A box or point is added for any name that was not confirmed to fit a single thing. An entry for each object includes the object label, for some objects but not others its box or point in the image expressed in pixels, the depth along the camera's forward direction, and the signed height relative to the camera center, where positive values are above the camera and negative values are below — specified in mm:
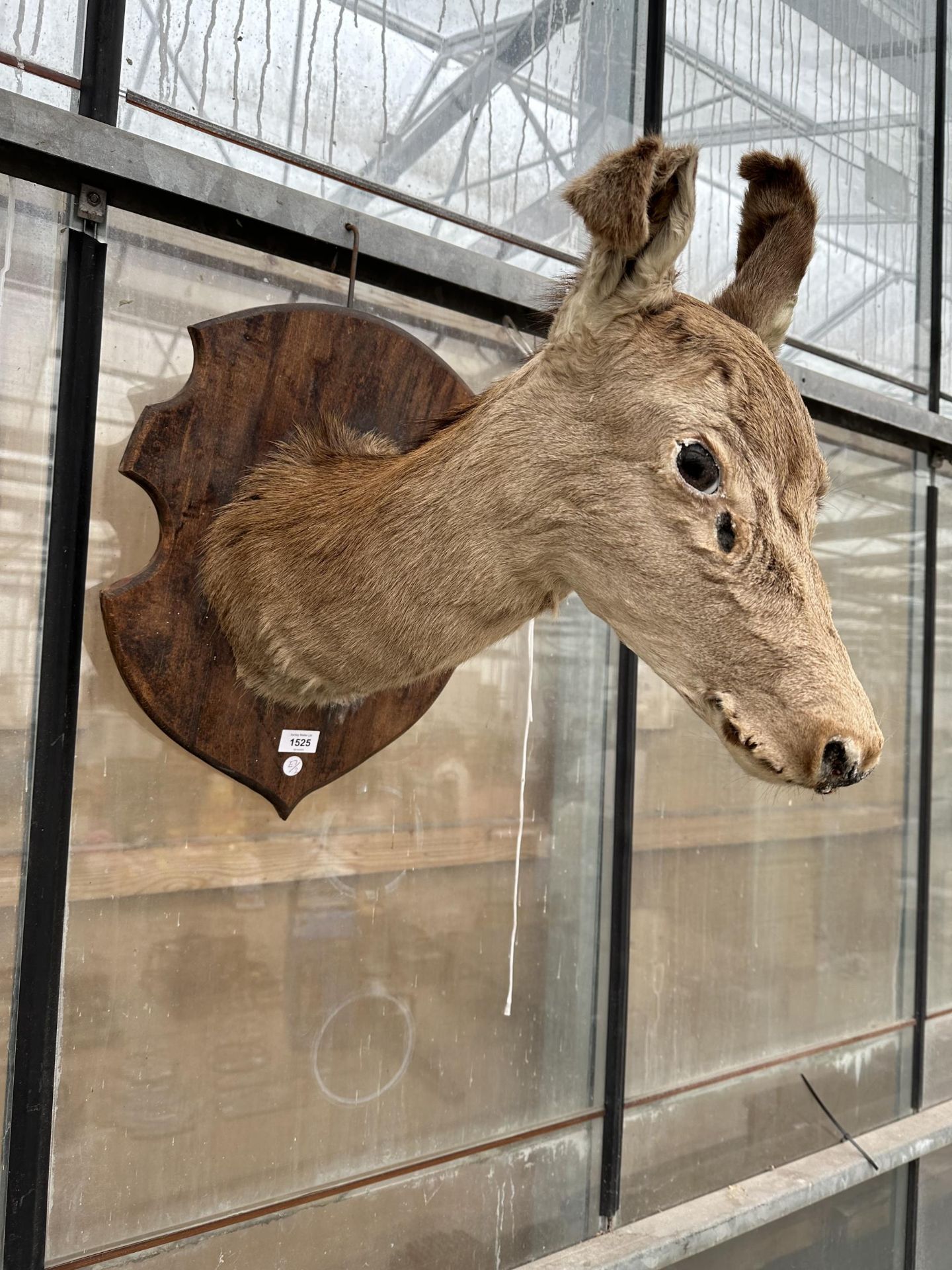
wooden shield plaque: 1227 +243
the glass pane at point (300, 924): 1378 -384
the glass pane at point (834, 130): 2117 +1314
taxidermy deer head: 953 +189
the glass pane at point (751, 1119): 1998 -918
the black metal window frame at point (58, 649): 1259 +25
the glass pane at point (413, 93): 1438 +949
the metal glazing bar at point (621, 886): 1896 -365
